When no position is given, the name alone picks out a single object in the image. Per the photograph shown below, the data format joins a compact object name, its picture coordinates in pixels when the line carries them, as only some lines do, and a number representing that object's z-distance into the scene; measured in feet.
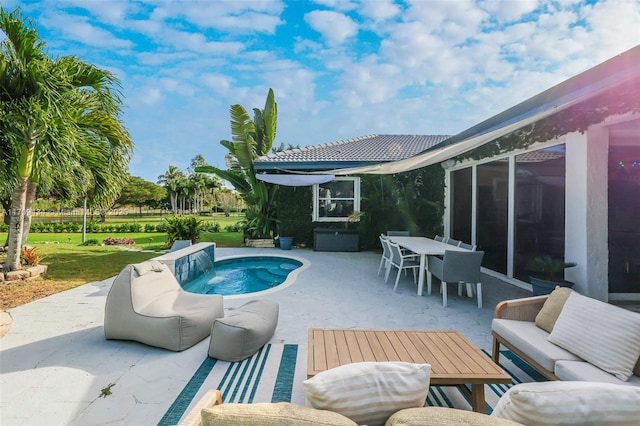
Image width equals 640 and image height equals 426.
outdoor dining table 20.79
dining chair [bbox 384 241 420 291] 21.94
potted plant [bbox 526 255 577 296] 15.15
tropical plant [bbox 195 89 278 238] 40.52
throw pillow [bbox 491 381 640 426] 4.30
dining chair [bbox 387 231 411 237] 31.31
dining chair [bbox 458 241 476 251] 21.72
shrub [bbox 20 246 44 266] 25.94
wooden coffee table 8.33
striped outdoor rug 9.68
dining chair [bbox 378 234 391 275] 24.45
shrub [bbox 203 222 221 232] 69.30
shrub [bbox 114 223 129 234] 72.71
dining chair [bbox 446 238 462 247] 25.18
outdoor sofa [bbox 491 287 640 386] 8.52
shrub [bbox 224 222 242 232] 71.65
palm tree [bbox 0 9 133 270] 21.26
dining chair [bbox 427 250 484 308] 18.22
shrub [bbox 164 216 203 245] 39.55
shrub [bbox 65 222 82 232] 72.84
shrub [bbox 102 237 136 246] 48.52
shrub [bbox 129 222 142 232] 73.51
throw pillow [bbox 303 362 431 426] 4.96
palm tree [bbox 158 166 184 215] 180.04
